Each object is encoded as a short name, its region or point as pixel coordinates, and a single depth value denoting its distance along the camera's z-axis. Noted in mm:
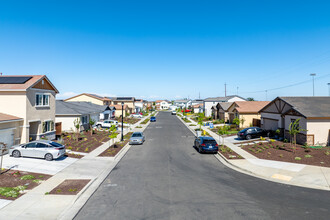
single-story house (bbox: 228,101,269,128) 38312
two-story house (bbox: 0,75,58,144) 20688
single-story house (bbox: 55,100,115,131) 32062
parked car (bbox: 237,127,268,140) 27656
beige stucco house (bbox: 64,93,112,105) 61812
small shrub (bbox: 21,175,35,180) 12721
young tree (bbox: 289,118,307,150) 20197
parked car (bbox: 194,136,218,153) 20281
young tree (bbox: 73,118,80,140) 30575
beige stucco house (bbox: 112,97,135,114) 85700
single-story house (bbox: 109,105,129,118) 67638
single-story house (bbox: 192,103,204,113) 91494
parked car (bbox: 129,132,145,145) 25422
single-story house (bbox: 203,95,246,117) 66750
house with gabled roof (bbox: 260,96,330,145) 21469
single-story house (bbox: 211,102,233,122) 47094
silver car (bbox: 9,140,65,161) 16953
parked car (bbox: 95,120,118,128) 41509
